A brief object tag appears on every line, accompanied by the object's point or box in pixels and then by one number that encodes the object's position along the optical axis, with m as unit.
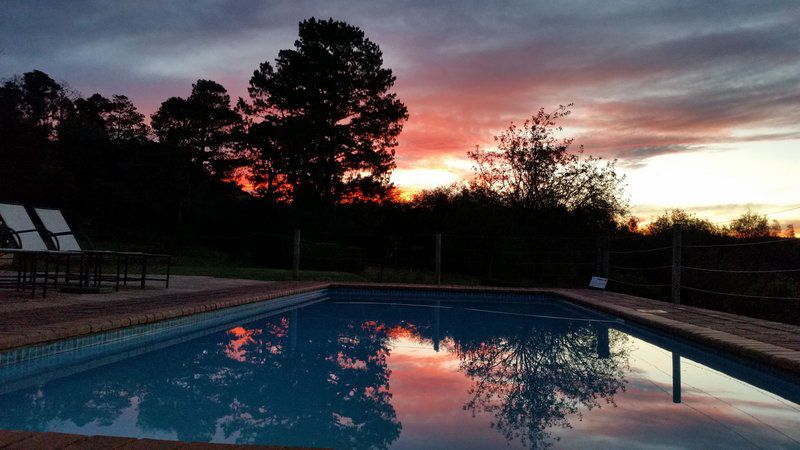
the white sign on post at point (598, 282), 10.27
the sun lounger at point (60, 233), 6.13
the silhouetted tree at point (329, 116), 21.14
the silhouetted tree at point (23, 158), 19.30
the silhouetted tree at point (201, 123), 27.20
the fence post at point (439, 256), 10.89
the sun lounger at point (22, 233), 5.57
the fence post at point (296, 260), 10.68
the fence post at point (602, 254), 10.29
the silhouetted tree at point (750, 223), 18.16
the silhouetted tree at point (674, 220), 15.51
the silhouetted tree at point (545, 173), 14.92
